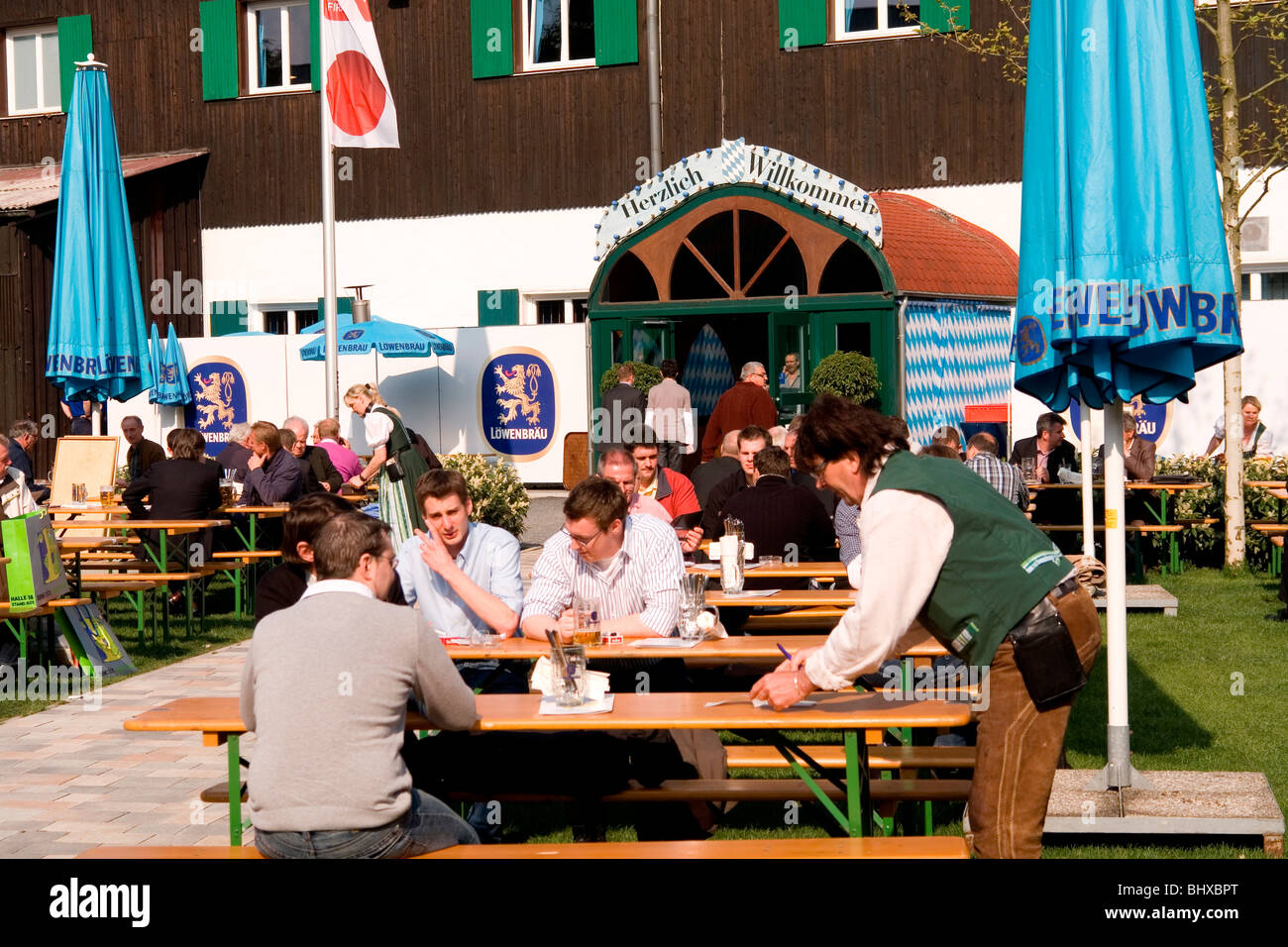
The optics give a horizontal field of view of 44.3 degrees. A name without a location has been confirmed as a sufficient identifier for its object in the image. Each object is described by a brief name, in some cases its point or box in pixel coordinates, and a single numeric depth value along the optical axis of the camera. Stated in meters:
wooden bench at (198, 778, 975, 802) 5.31
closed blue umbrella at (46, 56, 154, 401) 12.29
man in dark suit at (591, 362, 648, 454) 16.91
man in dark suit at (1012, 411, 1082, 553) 13.56
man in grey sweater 4.08
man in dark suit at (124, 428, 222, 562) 11.75
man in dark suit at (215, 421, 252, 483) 14.69
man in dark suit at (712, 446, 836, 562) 8.82
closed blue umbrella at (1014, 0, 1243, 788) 5.77
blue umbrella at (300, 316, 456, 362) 19.33
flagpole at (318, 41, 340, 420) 15.55
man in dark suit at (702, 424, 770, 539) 9.51
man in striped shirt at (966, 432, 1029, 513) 10.83
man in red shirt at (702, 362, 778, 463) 15.62
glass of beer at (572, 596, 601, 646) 5.57
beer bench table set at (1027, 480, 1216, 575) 13.12
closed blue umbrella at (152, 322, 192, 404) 20.34
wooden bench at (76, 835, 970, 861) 4.21
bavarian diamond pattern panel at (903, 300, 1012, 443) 17.30
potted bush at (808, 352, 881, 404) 16.56
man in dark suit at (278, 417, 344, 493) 13.82
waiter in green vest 4.28
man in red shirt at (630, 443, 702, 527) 9.97
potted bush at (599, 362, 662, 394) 17.70
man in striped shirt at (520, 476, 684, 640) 6.17
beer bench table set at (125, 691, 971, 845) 4.55
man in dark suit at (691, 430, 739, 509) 10.78
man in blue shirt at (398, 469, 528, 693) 6.51
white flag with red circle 15.70
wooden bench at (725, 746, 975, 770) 5.58
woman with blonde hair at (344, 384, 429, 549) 13.53
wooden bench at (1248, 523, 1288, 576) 11.80
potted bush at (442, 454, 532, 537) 14.44
